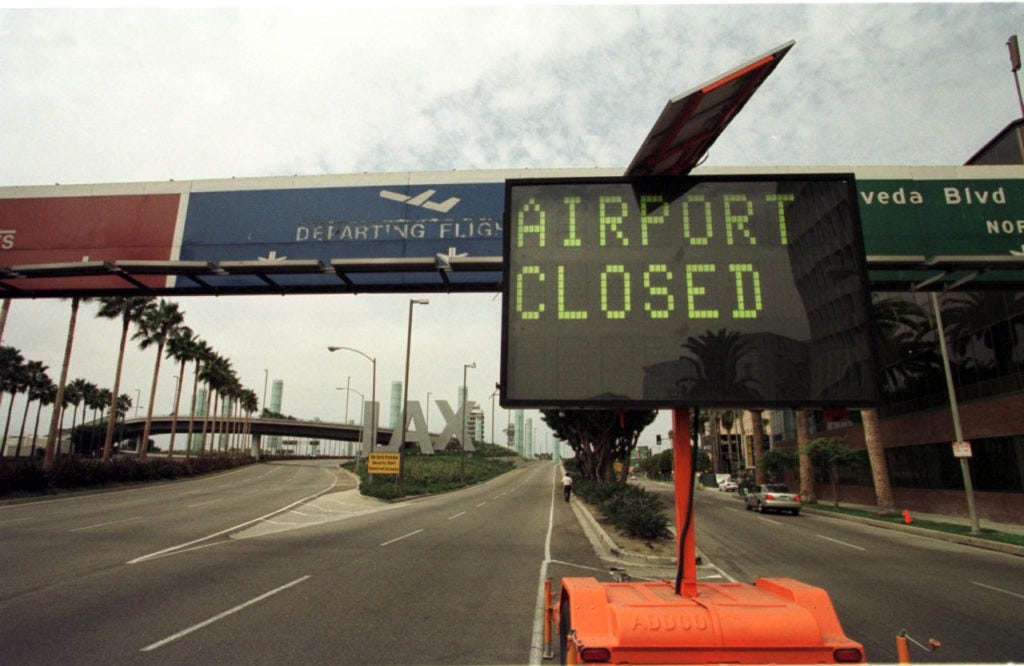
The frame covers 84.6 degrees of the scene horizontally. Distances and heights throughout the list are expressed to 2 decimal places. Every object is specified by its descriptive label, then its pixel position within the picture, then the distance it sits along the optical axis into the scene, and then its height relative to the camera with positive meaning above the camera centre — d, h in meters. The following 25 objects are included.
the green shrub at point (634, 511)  15.14 -2.10
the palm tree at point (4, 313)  24.73 +5.33
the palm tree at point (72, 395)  91.87 +6.24
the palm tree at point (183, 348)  56.84 +8.83
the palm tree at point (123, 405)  117.62 +5.91
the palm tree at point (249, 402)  101.31 +5.99
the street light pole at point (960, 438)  18.94 +0.23
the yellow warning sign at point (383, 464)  34.04 -1.61
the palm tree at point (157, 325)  49.75 +9.75
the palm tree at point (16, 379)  72.81 +6.90
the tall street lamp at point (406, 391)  34.03 +2.81
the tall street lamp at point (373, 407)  37.17 +2.11
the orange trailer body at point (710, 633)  3.68 -1.25
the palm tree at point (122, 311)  41.97 +9.21
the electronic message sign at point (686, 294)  5.05 +1.37
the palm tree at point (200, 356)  61.84 +8.72
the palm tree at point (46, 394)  82.19 +5.71
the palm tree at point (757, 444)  43.15 -0.15
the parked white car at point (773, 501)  28.30 -2.95
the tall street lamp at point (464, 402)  50.27 +3.59
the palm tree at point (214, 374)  71.69 +7.86
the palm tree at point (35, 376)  76.06 +7.58
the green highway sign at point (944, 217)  10.64 +4.28
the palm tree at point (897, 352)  28.02 +5.11
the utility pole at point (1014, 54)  23.97 +16.51
